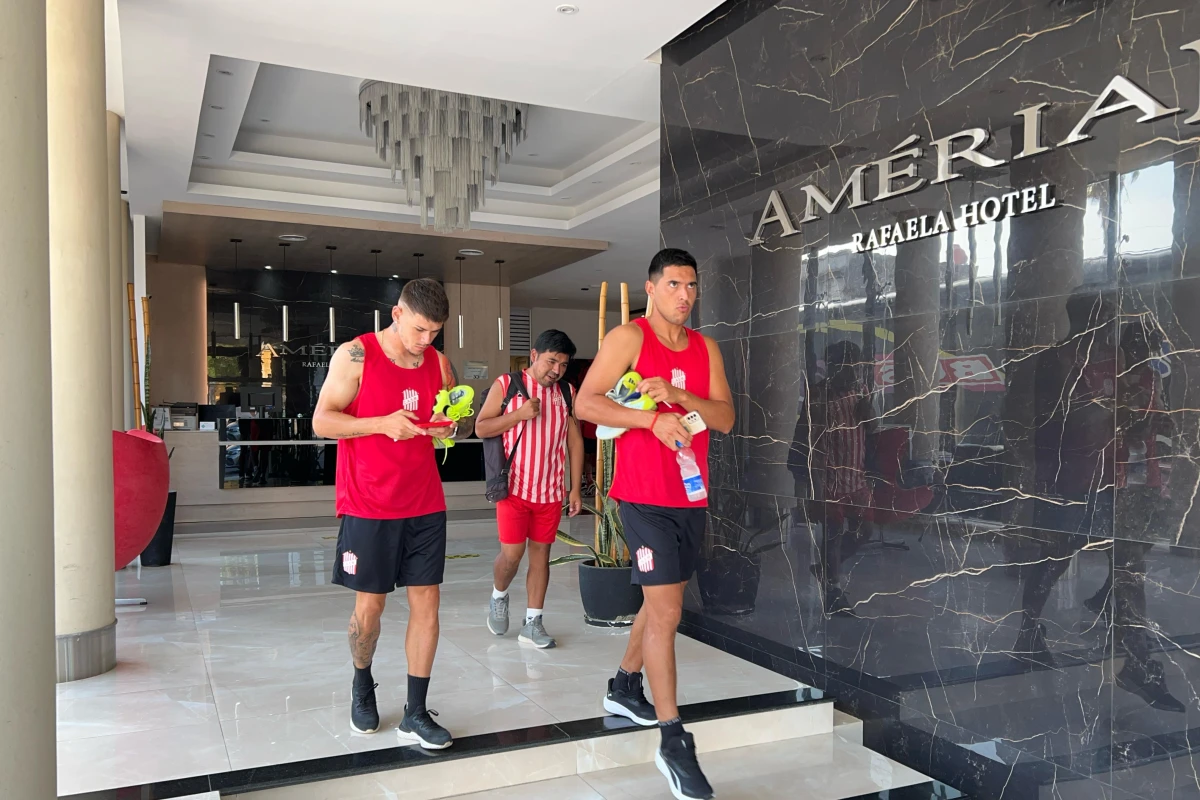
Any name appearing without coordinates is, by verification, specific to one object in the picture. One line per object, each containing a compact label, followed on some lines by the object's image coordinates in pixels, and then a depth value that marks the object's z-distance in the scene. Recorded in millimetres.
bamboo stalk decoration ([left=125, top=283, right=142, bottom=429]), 6800
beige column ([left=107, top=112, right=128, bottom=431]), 7781
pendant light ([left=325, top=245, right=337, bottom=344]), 12602
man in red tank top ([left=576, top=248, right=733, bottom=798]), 2986
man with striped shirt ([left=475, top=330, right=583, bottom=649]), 4531
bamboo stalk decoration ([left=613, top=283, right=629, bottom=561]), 4859
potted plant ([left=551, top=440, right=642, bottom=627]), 4938
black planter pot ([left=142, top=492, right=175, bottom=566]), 7191
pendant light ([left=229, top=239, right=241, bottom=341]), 12168
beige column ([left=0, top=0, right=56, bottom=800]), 1252
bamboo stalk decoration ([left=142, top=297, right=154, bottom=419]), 6668
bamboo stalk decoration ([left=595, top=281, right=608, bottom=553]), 5375
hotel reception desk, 9930
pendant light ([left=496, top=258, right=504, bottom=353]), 13373
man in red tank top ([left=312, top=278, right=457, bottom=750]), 3092
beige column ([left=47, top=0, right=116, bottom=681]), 3936
